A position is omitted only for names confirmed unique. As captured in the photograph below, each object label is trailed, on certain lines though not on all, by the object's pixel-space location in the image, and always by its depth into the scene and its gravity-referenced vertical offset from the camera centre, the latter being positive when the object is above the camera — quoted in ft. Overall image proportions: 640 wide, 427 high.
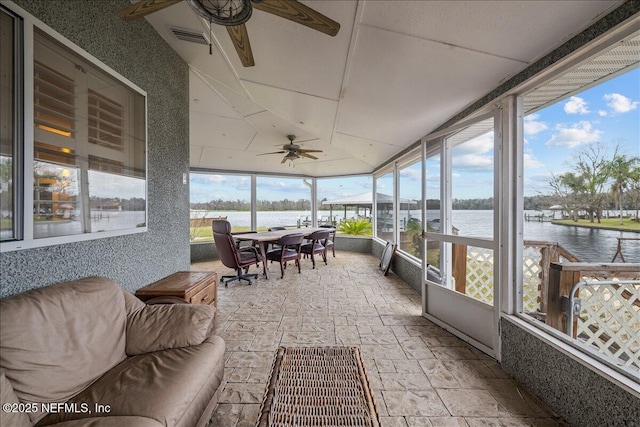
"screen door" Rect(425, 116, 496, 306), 7.90 +0.06
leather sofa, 3.38 -2.52
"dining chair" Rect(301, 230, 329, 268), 17.79 -2.34
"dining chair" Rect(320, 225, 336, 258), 19.25 -2.41
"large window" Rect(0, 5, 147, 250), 3.99 +1.26
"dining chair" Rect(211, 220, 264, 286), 13.23 -2.33
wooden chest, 6.64 -2.12
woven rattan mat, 3.76 -3.11
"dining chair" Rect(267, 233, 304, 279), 15.08 -2.55
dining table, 15.08 -1.62
